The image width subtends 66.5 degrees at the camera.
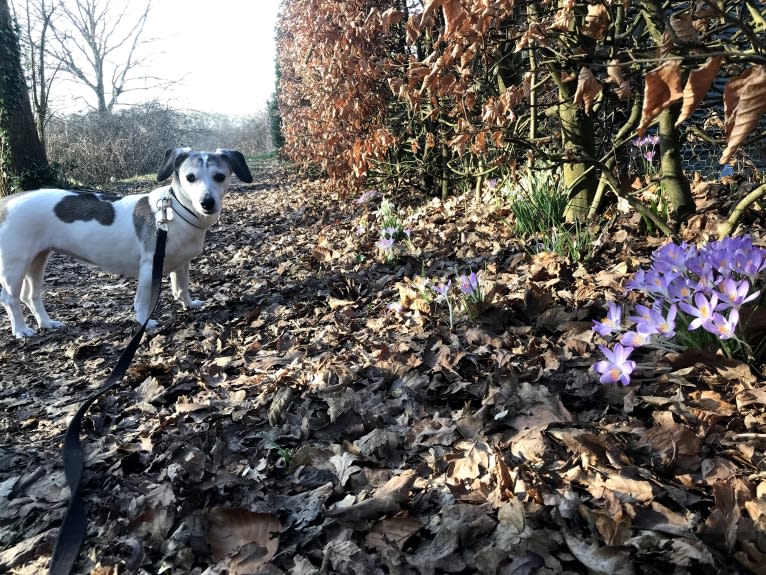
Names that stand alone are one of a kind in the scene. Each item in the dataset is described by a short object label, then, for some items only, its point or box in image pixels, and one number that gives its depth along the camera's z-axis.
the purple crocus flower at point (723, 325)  0.64
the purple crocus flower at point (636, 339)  0.69
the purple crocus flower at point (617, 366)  0.66
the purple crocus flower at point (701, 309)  0.66
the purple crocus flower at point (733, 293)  0.65
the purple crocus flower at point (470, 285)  1.00
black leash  0.59
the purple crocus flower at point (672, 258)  0.74
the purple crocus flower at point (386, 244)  1.54
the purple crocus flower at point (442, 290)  1.02
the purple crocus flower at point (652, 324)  0.68
